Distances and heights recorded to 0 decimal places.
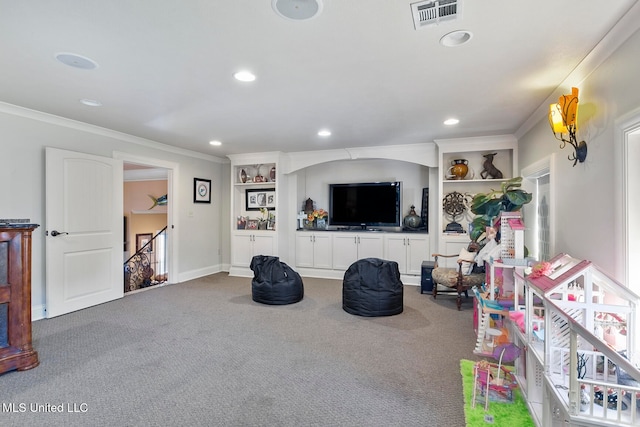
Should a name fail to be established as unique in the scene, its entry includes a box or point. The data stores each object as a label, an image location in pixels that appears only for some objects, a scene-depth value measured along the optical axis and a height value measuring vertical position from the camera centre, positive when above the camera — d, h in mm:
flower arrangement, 6195 -39
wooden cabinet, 2465 -663
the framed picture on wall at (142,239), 8703 -683
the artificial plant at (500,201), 2924 +104
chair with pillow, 4098 -792
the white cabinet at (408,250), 5309 -612
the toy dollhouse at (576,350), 1262 -669
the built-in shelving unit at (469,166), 4660 +664
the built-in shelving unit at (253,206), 5910 +133
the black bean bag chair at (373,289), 3764 -886
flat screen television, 5691 +156
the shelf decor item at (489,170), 4777 +632
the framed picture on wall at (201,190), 5945 +421
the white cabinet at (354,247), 5578 -592
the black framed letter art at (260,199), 6316 +272
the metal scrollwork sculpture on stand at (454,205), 5113 +120
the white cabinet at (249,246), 5910 -594
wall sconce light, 2381 +692
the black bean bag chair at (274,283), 4219 -912
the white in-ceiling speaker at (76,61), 2236 +1070
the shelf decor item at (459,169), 4938 +655
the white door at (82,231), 3734 -215
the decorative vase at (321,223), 6218 -191
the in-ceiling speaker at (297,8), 1650 +1054
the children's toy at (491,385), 2086 -1131
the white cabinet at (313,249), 5898 -664
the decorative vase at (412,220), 5520 -121
